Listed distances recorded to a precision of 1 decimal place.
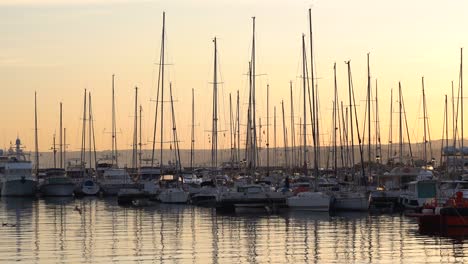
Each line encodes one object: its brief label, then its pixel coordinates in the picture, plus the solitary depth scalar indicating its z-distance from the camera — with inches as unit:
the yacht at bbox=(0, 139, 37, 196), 4015.8
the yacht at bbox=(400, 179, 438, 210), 2650.1
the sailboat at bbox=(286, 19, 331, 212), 2711.6
